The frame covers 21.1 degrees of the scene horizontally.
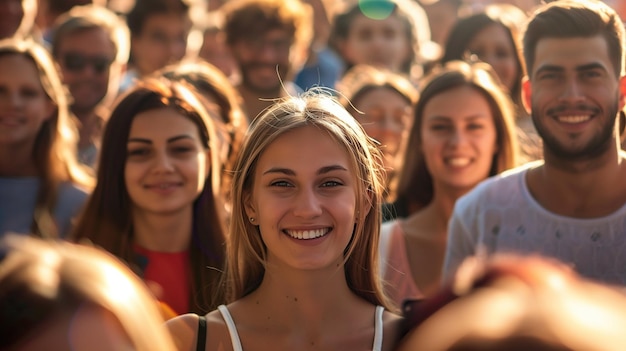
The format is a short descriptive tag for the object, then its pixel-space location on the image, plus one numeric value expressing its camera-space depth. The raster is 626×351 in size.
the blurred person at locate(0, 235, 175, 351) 2.33
